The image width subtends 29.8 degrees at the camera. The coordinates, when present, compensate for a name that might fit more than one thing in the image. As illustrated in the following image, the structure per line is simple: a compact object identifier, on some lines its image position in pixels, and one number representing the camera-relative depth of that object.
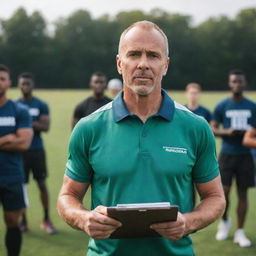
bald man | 2.51
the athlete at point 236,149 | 6.77
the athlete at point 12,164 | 5.35
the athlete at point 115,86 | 8.39
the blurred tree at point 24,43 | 72.25
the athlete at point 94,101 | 7.74
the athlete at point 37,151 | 7.26
